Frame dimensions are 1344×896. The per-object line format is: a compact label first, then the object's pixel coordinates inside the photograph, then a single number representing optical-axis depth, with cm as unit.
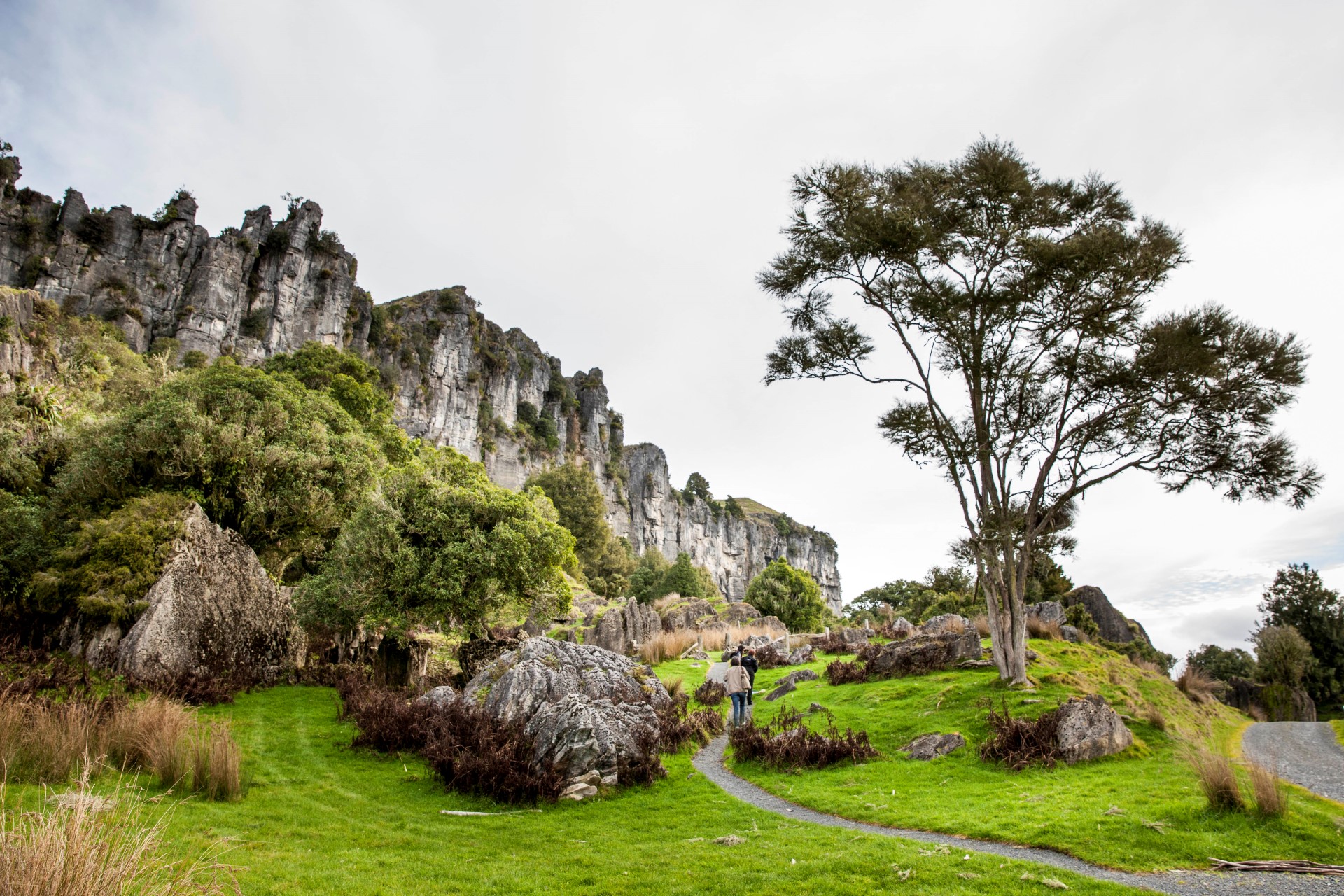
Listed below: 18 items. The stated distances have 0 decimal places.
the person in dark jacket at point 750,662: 1711
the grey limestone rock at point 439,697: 1340
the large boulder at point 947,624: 2405
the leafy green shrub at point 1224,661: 4441
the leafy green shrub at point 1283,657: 3083
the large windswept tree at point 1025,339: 1484
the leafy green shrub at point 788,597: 3872
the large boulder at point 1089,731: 1095
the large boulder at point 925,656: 1822
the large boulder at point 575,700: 1095
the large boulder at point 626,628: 2739
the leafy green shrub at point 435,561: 1722
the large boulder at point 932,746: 1192
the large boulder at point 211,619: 1533
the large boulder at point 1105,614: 3159
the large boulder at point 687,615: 3528
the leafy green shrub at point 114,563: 1546
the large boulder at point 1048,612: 2569
